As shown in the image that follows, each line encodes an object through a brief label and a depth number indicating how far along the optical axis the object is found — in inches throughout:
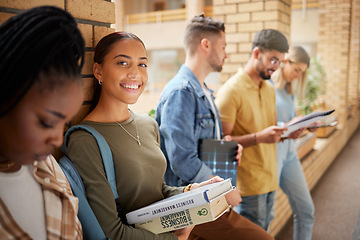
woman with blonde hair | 115.6
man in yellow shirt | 93.4
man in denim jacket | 68.9
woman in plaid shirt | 27.8
